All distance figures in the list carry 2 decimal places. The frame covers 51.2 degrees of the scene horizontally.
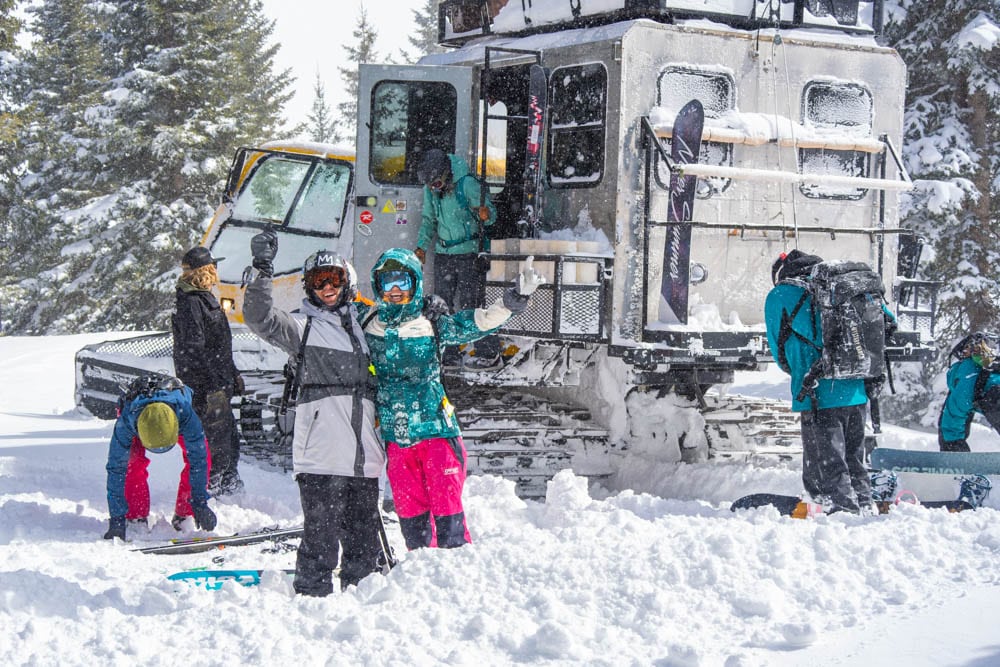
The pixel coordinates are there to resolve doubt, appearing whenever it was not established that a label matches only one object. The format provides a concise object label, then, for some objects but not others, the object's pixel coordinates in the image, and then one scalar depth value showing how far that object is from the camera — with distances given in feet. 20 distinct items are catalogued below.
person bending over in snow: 20.17
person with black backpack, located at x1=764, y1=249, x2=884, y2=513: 19.84
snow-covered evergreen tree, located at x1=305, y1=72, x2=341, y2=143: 149.48
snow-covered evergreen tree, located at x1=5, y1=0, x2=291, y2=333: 79.66
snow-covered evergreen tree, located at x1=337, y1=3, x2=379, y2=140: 127.44
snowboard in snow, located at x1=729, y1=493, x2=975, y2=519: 21.11
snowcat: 25.53
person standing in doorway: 26.94
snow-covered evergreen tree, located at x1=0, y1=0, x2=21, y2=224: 66.47
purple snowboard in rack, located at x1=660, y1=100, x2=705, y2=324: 25.22
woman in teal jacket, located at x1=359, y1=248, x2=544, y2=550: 16.56
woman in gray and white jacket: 15.76
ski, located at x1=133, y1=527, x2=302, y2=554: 19.68
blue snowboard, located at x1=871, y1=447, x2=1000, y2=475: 21.88
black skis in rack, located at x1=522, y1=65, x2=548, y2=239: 25.77
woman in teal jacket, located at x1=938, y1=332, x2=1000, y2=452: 25.52
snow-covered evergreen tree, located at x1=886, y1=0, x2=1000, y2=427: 53.36
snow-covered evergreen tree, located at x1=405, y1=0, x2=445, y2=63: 140.26
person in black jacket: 22.99
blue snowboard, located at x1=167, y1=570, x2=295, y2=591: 17.30
